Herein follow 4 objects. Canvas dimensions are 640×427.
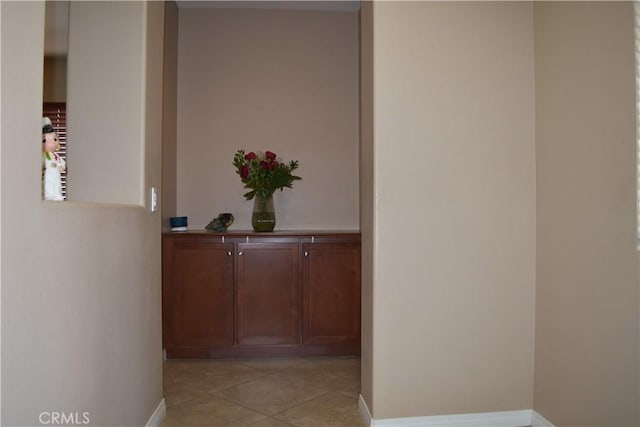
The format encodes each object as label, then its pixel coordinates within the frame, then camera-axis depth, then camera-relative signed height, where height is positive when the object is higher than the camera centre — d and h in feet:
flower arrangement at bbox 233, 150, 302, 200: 11.23 +1.19
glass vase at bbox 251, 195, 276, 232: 11.38 +0.14
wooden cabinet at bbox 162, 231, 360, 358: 10.52 -1.75
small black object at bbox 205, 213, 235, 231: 11.37 -0.07
